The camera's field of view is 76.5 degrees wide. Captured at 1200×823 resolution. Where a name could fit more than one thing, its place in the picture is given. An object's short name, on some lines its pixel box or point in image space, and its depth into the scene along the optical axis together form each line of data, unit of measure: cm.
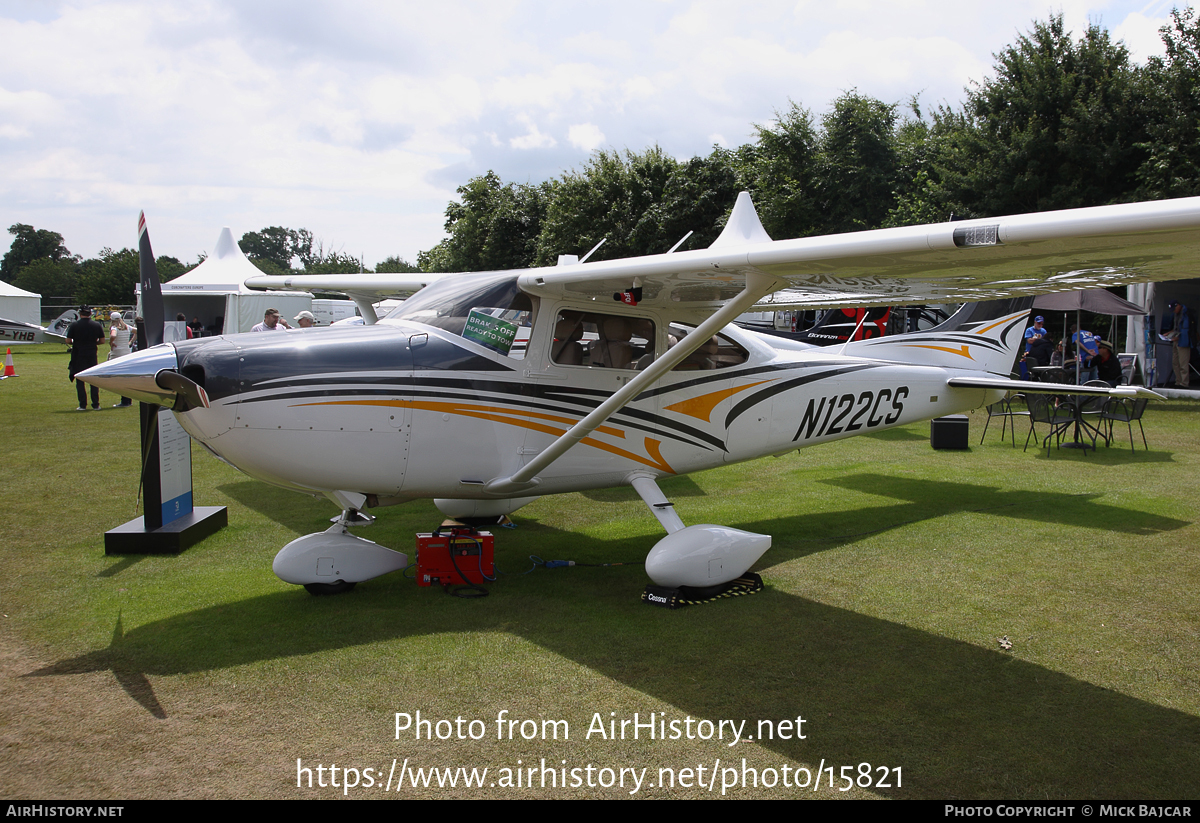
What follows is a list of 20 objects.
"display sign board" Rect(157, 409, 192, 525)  638
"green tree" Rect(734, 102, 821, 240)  2816
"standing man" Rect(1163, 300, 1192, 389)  1752
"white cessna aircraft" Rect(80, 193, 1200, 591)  407
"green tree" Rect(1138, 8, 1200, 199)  1786
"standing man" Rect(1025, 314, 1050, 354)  1761
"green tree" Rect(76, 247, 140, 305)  6303
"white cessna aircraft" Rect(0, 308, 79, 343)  2402
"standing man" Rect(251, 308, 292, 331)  1056
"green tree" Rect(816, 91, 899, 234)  2745
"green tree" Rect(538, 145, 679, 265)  3200
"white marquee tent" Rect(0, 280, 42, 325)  3303
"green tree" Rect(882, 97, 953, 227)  2309
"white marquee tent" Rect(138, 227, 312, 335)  2147
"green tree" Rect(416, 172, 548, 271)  4300
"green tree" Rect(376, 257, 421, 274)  7834
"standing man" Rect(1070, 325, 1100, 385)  1549
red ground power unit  546
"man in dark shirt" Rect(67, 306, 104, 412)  1519
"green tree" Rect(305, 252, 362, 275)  7012
